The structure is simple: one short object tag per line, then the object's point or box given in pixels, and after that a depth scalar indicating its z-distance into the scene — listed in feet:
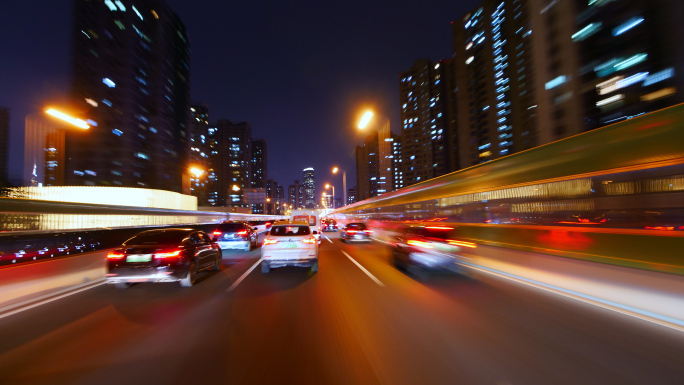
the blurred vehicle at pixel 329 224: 144.36
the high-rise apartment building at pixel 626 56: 127.85
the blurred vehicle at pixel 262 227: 127.75
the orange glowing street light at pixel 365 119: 62.06
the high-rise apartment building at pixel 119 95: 272.10
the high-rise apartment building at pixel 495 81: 276.62
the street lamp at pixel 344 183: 157.15
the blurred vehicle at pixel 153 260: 27.63
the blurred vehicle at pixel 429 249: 35.60
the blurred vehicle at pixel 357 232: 84.74
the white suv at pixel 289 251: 36.27
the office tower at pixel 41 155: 197.57
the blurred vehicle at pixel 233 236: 62.23
